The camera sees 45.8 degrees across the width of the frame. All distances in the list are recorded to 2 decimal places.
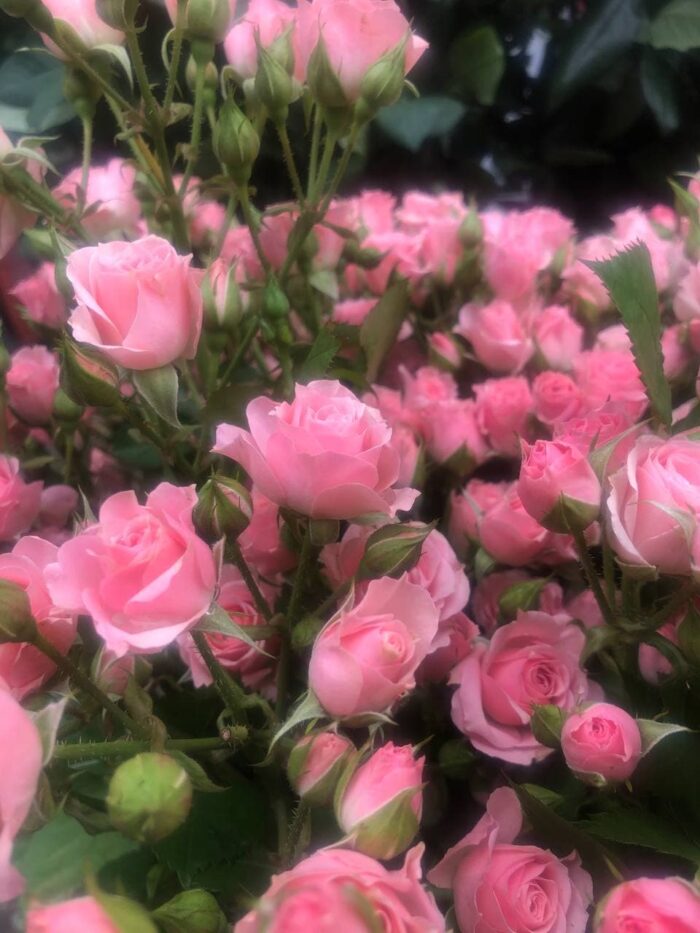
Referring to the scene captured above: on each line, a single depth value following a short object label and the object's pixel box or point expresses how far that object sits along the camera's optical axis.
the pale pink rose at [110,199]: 0.54
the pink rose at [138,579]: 0.28
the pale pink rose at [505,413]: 0.52
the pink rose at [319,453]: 0.31
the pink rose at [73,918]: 0.22
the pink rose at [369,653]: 0.30
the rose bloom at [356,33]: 0.41
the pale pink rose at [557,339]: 0.58
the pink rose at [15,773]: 0.24
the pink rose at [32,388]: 0.54
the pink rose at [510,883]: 0.31
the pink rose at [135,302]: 0.34
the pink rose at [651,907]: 0.26
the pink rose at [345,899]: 0.22
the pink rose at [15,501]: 0.43
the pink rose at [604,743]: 0.31
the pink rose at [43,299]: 0.57
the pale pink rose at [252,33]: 0.46
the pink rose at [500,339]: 0.58
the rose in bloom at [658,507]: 0.31
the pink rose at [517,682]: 0.37
